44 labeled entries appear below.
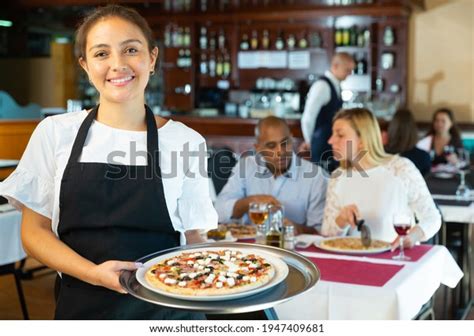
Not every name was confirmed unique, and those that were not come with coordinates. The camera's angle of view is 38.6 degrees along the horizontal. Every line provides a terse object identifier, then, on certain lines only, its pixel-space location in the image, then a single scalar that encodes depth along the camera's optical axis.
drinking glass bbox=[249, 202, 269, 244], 2.32
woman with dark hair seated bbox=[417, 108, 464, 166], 5.27
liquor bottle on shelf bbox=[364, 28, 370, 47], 7.70
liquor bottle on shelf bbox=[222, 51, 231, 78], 8.41
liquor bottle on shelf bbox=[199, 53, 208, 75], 8.52
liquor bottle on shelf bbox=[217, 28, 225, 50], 8.40
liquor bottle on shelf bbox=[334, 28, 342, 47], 7.84
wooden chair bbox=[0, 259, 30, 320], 2.85
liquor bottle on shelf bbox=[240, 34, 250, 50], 8.30
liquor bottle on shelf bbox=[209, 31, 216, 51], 8.45
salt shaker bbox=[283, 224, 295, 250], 2.27
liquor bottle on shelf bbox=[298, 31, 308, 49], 8.00
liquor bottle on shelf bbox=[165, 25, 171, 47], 8.52
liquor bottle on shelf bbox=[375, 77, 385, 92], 7.71
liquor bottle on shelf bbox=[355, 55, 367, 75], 7.75
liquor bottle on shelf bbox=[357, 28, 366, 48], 7.72
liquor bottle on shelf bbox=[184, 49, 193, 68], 8.48
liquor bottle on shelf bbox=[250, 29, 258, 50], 8.27
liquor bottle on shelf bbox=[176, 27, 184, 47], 8.48
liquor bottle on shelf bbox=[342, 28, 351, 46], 7.81
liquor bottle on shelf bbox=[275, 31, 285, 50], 8.13
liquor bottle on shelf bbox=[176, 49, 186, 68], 8.51
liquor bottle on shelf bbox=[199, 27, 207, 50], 8.45
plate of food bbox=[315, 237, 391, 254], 2.14
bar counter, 7.08
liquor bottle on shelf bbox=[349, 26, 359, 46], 7.77
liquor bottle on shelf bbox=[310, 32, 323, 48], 7.93
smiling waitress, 1.31
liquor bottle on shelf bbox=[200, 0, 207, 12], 8.33
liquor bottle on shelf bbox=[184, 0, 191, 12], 8.26
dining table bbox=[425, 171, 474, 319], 3.28
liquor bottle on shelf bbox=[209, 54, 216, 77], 8.46
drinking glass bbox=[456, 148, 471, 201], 3.57
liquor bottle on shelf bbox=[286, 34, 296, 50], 8.06
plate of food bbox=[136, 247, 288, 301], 1.20
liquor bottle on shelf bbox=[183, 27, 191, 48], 8.45
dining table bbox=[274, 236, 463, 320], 1.79
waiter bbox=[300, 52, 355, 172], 5.50
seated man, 2.89
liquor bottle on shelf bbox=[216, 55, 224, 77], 8.43
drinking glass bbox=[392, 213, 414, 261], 2.17
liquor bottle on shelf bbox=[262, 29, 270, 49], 8.21
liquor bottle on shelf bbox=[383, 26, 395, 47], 7.69
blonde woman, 2.55
